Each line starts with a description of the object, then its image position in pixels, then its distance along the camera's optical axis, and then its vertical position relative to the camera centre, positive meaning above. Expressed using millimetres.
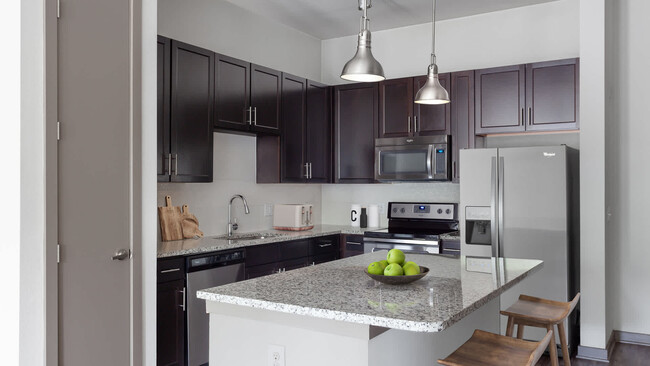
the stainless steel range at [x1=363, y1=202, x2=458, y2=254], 4552 -404
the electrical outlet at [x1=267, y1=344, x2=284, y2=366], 1987 -623
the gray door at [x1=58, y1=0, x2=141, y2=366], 2592 +15
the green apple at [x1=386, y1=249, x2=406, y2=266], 2199 -293
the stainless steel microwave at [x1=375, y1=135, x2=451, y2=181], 4777 +232
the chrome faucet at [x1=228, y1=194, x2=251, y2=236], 4590 -246
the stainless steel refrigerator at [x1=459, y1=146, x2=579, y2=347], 3934 -216
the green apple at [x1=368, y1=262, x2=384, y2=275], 2162 -335
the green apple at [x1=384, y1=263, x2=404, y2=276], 2117 -334
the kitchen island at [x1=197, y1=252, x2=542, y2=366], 1735 -410
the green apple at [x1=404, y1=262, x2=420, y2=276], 2139 -334
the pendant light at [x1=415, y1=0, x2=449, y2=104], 3229 +549
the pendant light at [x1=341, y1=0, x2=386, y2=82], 2619 +585
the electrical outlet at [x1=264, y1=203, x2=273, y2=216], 5045 -226
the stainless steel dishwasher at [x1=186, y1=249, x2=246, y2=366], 3451 -656
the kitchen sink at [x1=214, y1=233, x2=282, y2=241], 4246 -416
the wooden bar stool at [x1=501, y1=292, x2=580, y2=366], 2541 -624
